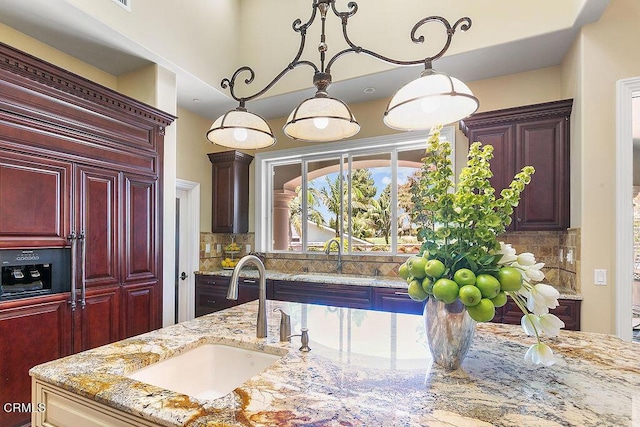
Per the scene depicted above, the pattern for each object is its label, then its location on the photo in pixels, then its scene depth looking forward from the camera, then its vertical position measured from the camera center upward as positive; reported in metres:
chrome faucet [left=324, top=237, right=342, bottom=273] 4.22 -0.48
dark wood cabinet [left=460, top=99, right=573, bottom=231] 2.91 +0.52
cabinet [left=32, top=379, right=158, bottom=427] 0.97 -0.63
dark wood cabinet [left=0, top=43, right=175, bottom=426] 2.19 +0.08
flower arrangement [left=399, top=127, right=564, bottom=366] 0.99 -0.13
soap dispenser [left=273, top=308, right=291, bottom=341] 1.44 -0.50
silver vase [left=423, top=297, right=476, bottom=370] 1.09 -0.39
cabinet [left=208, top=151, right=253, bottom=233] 4.58 +0.27
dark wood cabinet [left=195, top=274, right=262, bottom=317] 3.99 -1.00
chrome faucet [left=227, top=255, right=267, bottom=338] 1.47 -0.39
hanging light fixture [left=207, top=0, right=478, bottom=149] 1.45 +0.52
